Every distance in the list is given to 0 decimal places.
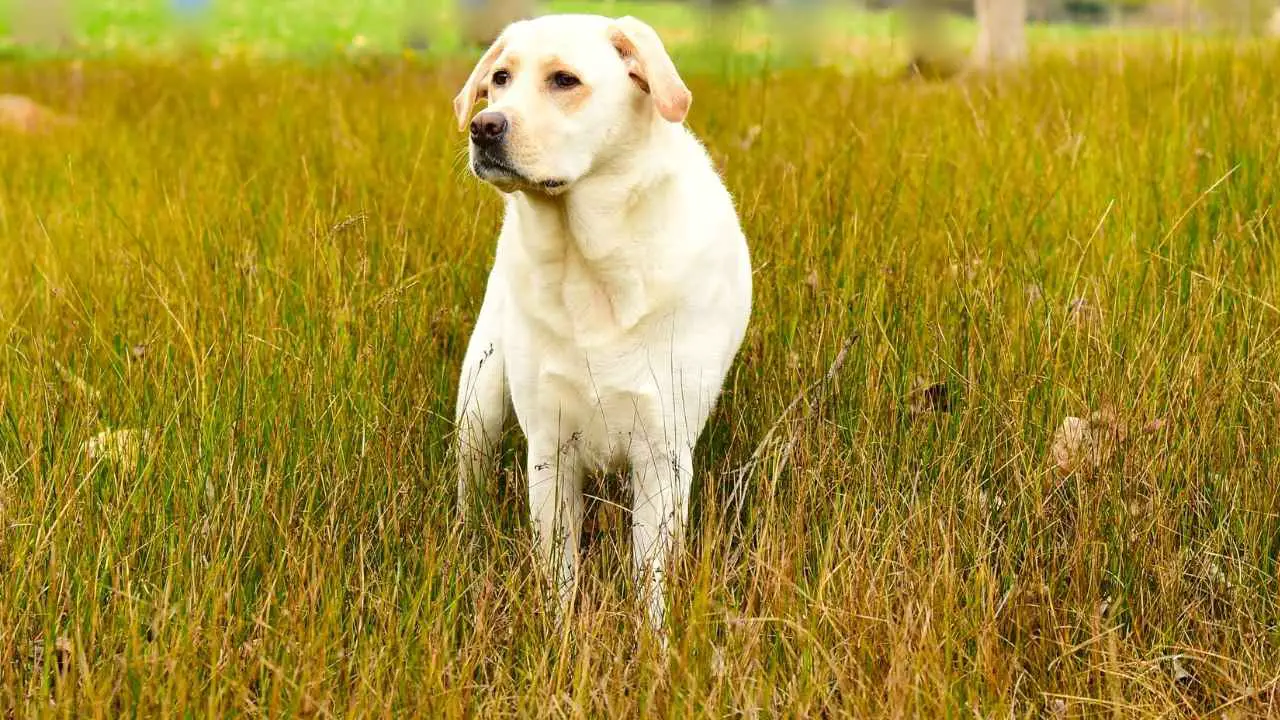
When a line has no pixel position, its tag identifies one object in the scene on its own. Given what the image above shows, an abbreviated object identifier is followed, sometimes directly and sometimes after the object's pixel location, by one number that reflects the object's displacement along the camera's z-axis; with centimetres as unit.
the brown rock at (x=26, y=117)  1430
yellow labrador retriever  567
